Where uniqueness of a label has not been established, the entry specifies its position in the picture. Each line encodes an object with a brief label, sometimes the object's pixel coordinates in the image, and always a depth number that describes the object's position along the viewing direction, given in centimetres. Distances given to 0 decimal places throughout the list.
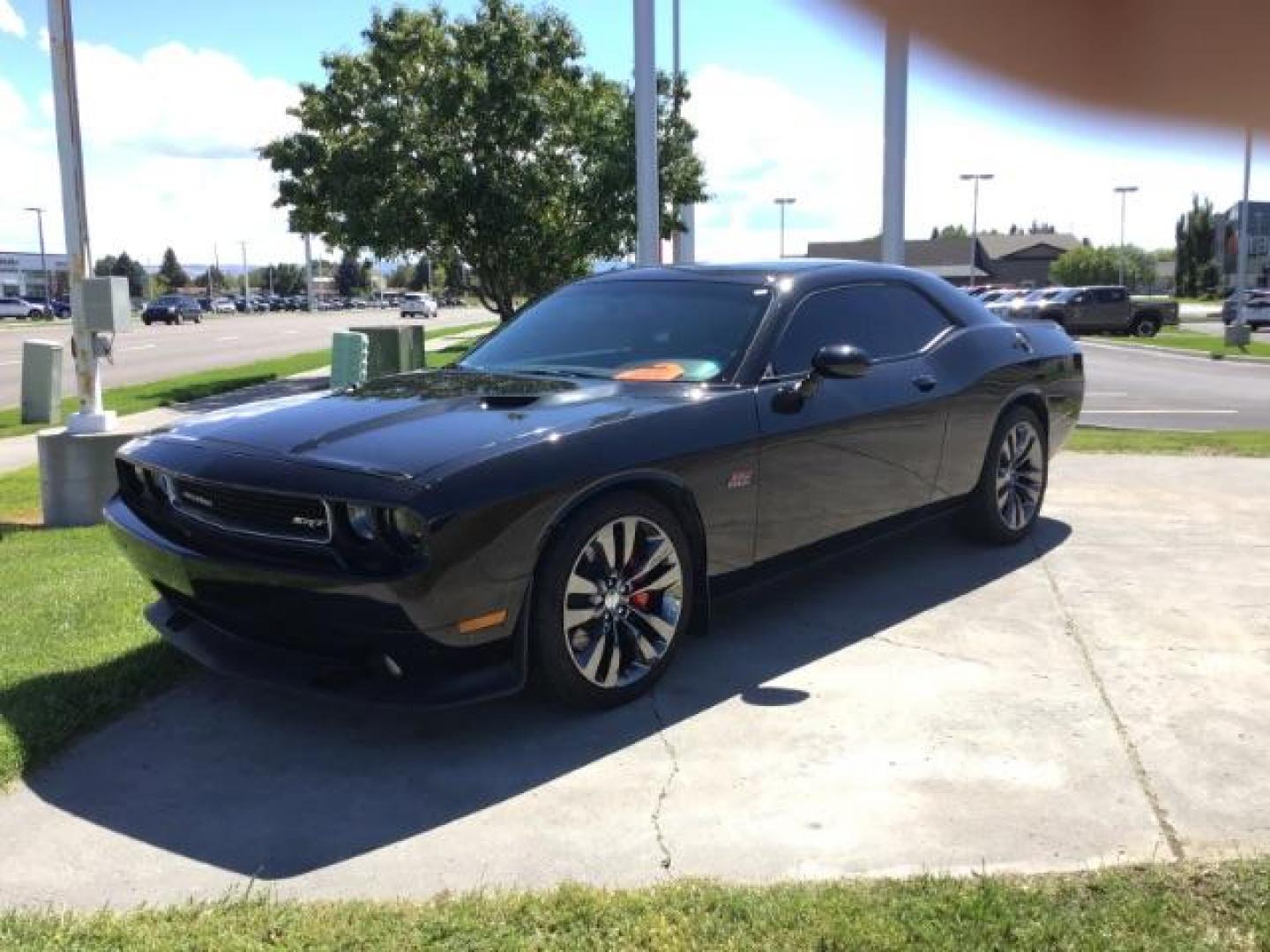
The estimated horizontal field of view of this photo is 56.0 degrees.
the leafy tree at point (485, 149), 1822
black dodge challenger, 354
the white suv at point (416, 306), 7738
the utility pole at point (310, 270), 5278
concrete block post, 712
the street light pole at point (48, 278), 9282
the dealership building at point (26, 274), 11419
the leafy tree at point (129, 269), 12750
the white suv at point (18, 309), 7231
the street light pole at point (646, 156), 1125
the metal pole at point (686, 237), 1806
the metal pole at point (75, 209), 759
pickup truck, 3762
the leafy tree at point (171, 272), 14262
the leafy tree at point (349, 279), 15050
